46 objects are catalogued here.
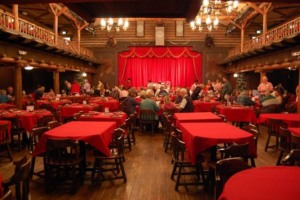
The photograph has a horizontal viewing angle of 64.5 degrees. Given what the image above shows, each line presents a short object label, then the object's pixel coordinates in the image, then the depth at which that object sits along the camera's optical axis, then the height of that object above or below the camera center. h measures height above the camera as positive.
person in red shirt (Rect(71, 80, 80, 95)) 12.34 +0.06
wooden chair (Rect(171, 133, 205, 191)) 3.20 -0.98
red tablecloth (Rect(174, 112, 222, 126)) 4.61 -0.56
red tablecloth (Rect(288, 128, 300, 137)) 3.58 -0.62
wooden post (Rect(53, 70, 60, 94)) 11.41 +0.40
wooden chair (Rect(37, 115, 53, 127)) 4.83 -0.65
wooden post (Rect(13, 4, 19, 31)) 8.13 +2.44
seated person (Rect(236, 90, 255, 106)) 7.09 -0.29
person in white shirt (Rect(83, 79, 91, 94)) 13.06 +0.07
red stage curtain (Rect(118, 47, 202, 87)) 16.31 +1.71
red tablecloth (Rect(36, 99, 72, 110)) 8.05 -0.46
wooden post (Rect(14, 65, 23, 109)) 8.30 +0.10
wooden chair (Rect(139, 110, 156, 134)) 6.54 -0.78
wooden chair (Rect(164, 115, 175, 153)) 4.82 -0.78
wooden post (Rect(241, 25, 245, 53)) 12.84 +2.91
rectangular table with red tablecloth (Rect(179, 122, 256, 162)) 3.10 -0.63
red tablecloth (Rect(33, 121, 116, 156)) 3.26 -0.63
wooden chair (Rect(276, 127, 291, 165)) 3.69 -0.86
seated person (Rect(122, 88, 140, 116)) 6.68 -0.43
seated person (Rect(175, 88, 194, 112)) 6.28 -0.40
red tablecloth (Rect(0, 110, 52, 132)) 5.10 -0.63
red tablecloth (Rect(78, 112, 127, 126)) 4.78 -0.57
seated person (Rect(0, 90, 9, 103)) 8.13 -0.28
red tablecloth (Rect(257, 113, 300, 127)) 4.59 -0.56
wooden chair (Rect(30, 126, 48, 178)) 3.47 -0.66
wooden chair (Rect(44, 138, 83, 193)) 3.02 -0.95
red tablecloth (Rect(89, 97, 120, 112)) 8.71 -0.50
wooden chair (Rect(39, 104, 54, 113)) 7.00 -0.53
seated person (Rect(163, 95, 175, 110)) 6.55 -0.42
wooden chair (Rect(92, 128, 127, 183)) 3.47 -0.98
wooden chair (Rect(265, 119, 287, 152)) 4.64 -0.71
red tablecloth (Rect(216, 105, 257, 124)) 6.50 -0.65
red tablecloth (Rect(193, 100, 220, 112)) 8.16 -0.55
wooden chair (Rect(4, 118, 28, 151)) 4.99 -0.86
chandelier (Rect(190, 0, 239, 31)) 8.16 +3.01
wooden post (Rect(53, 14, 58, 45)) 11.01 +2.93
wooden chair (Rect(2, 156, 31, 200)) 1.93 -0.74
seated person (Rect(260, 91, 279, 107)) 6.64 -0.27
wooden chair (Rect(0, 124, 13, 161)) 4.33 -0.93
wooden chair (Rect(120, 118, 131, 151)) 4.12 -0.88
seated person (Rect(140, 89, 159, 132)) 6.49 -0.42
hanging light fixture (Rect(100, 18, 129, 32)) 9.55 +2.93
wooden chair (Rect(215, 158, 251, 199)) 2.02 -0.67
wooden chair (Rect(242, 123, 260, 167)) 3.30 -0.61
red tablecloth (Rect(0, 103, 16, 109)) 7.06 -0.52
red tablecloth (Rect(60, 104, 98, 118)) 6.91 -0.58
